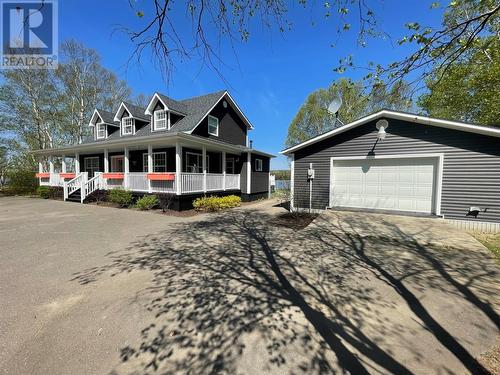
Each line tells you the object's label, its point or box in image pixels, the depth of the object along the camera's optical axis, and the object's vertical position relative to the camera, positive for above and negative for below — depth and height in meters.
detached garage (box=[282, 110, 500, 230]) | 7.22 +0.50
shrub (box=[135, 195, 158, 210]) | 10.67 -1.20
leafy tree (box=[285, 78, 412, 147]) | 24.94 +7.61
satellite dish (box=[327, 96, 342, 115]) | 9.44 +3.23
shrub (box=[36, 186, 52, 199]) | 15.59 -1.13
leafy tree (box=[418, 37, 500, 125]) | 11.38 +5.64
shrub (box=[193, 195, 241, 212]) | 10.85 -1.26
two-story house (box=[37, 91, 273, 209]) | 11.20 +1.66
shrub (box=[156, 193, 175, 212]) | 10.46 -1.07
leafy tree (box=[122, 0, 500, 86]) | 2.42 +1.77
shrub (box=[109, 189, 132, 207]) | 11.53 -1.03
